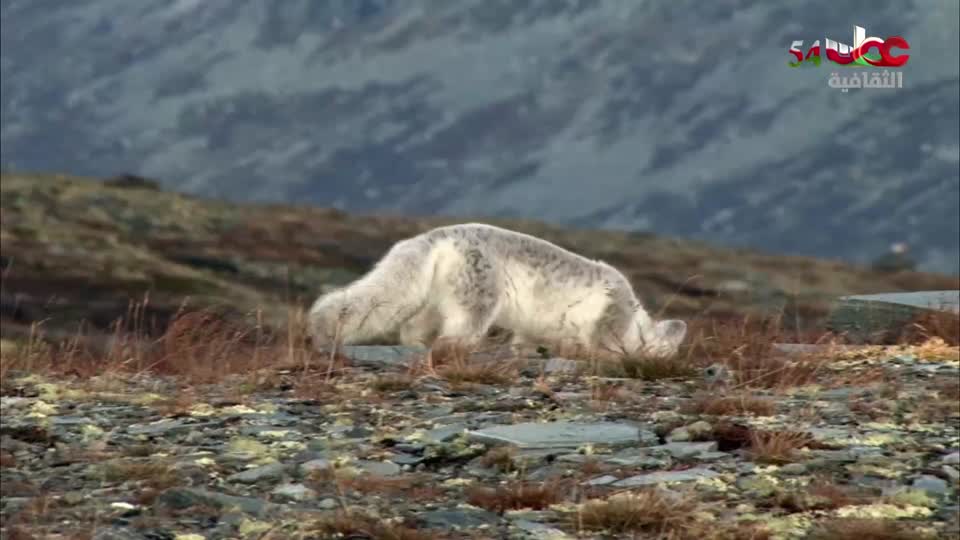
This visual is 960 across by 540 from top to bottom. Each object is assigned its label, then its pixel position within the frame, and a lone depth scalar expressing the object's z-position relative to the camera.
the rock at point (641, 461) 19.86
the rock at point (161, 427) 22.94
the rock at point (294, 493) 18.48
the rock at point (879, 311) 35.25
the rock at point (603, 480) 18.95
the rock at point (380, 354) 29.67
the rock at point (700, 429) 21.12
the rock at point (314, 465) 19.78
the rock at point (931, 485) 18.33
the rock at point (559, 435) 20.92
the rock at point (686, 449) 20.36
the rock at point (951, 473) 18.81
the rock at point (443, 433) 21.28
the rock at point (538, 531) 16.58
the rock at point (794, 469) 19.22
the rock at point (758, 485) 18.33
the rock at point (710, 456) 20.17
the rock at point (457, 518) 17.09
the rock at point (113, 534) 16.45
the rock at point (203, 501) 17.91
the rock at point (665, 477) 18.83
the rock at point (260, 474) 19.58
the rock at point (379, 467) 19.89
